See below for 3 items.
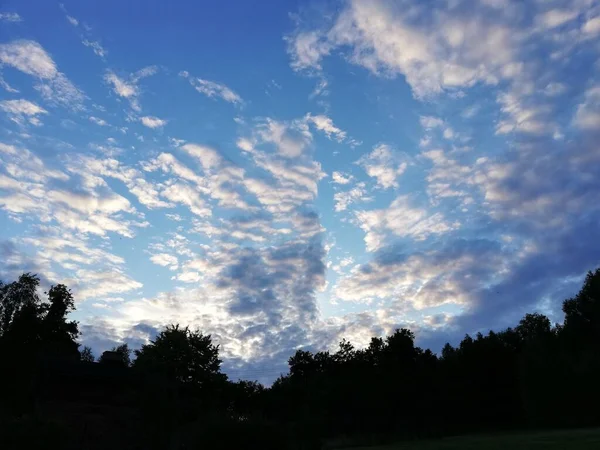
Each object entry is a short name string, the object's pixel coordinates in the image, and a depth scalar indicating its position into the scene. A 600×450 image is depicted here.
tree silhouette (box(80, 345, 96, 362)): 116.28
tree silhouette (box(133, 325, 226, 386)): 64.00
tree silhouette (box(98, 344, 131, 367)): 50.16
